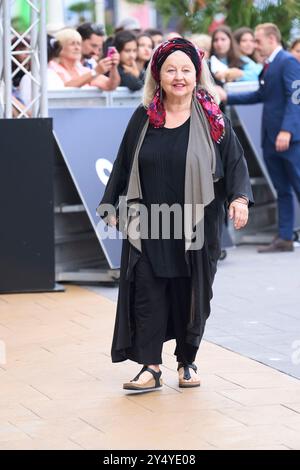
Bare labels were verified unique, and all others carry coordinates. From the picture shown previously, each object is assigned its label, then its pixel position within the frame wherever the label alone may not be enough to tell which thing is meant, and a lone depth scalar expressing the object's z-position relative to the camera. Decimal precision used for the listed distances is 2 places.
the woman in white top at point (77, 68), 10.49
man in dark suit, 11.36
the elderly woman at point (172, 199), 6.28
